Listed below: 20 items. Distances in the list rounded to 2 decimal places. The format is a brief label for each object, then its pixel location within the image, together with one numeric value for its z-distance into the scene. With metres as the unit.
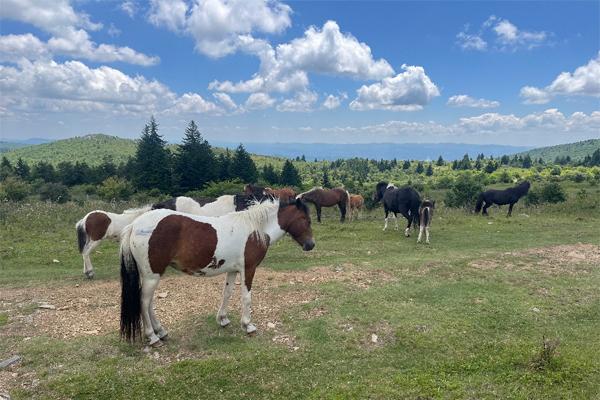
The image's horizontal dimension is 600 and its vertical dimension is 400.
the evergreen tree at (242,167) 46.50
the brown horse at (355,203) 22.36
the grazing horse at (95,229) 10.73
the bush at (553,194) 27.64
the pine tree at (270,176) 53.93
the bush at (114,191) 33.69
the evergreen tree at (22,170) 46.69
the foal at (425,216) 15.03
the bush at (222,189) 32.04
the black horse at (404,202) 16.38
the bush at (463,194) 29.52
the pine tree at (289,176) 53.28
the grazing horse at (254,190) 14.97
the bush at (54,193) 30.22
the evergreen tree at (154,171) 41.69
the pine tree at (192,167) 43.28
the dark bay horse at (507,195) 22.27
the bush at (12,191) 27.34
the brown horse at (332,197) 21.42
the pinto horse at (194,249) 5.98
